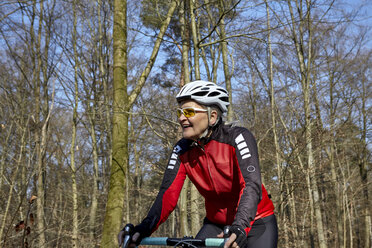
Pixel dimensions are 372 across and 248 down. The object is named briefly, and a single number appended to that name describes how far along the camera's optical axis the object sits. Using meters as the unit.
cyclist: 2.73
